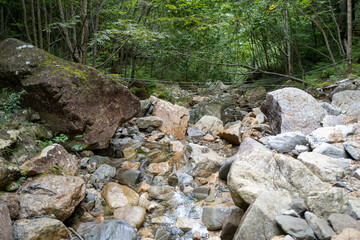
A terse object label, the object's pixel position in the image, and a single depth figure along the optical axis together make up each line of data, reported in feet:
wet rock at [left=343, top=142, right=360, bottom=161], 11.13
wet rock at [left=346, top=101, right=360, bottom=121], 16.46
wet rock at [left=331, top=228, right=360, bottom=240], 5.95
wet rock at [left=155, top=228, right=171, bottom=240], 9.53
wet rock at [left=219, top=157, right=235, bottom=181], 13.17
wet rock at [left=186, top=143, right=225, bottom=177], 14.48
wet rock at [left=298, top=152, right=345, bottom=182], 9.74
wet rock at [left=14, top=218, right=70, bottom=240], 7.98
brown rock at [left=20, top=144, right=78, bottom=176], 10.52
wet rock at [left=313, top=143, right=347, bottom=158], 11.66
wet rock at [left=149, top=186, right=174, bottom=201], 12.48
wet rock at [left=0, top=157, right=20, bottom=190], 9.16
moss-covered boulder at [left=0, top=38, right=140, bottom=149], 14.29
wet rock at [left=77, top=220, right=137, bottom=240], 9.10
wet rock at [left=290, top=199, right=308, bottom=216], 7.65
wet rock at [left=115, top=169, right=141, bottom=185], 13.79
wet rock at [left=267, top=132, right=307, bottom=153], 14.04
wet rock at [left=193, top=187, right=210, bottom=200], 12.50
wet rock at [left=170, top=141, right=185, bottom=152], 18.93
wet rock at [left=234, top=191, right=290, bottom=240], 7.45
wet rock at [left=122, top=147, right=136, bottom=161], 17.20
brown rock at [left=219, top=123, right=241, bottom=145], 19.43
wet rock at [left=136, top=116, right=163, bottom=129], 22.96
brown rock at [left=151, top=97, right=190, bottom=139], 23.29
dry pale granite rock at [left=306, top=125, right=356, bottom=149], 13.20
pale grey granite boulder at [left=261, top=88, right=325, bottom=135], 16.88
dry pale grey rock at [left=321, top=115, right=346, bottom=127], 16.10
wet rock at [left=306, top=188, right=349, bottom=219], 7.51
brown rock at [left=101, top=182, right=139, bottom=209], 11.51
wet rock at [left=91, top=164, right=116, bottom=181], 13.74
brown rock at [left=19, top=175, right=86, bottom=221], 8.98
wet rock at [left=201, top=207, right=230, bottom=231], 9.93
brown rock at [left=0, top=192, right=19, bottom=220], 8.46
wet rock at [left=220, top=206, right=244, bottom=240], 8.89
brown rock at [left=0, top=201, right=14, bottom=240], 7.32
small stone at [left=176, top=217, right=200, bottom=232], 10.06
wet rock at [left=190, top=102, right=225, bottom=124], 28.78
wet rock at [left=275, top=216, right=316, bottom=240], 6.66
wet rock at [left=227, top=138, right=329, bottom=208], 9.11
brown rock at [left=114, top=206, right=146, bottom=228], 10.17
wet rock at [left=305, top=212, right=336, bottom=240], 6.55
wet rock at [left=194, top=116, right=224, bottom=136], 24.44
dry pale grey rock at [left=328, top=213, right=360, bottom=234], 6.66
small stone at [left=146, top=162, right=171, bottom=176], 15.23
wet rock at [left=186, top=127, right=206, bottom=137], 23.59
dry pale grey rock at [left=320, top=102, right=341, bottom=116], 17.78
